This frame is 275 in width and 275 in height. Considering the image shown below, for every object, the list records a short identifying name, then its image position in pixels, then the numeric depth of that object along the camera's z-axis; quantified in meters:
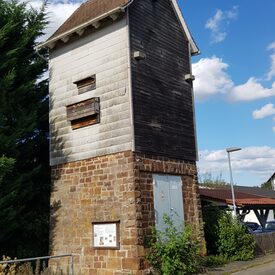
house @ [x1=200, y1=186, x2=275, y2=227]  14.37
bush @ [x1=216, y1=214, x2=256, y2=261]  11.66
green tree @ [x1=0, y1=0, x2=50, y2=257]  10.02
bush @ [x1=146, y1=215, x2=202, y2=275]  9.09
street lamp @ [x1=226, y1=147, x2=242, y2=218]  13.64
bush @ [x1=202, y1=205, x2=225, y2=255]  12.02
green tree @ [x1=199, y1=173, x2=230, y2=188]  43.33
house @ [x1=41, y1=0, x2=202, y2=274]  9.49
